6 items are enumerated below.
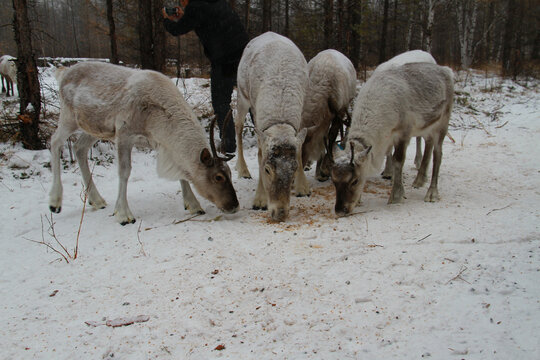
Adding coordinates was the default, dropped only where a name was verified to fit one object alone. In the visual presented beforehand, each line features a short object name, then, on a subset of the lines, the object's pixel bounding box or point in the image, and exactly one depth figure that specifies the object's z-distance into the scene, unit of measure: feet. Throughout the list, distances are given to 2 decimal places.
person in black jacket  22.24
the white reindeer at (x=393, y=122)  15.23
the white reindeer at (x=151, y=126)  15.23
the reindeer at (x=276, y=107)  14.28
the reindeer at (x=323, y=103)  19.04
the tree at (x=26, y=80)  20.90
